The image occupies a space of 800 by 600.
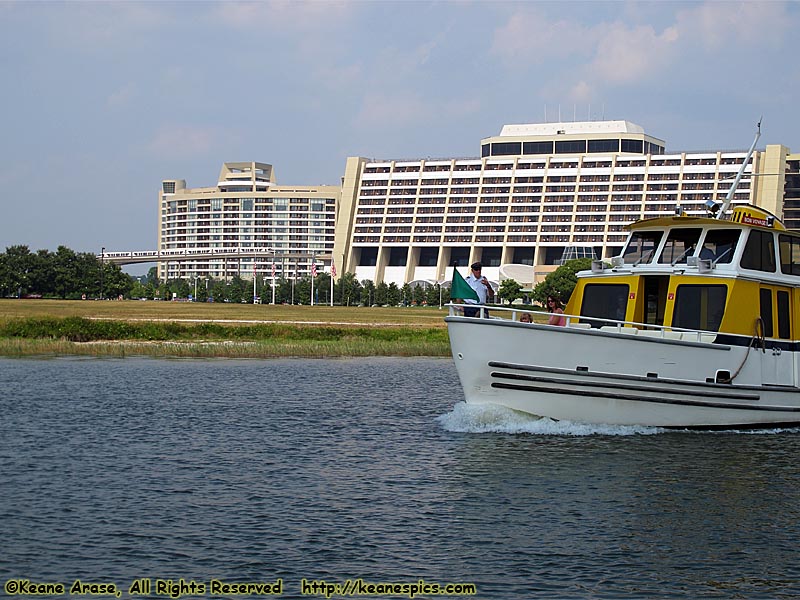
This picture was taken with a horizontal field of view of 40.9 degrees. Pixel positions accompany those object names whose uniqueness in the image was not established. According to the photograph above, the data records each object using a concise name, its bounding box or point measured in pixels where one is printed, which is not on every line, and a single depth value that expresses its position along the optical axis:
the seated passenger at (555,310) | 23.77
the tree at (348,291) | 191.62
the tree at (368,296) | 190.38
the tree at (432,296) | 187.62
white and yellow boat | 22.81
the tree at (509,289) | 160.88
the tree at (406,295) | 191.12
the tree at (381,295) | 188.88
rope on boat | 24.42
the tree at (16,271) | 149.62
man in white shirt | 23.53
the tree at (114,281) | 164.15
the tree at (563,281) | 146.50
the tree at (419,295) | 189.62
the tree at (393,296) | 188.12
